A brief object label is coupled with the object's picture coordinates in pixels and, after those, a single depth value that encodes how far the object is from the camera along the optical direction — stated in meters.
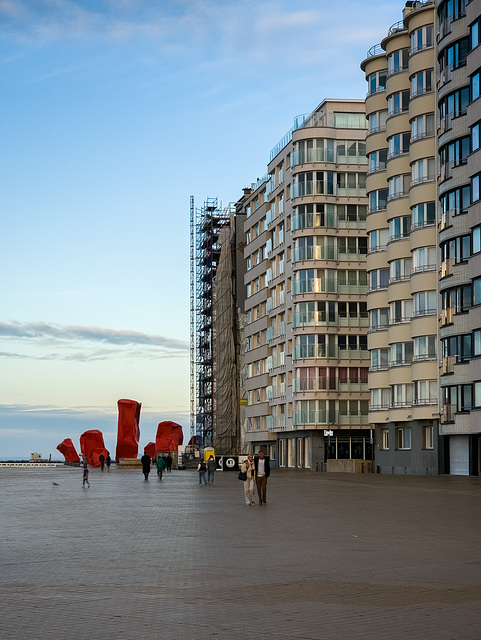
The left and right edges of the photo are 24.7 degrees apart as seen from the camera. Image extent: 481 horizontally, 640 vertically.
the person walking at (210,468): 53.22
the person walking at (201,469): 52.34
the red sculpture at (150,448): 135.90
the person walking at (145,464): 61.81
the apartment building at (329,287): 87.25
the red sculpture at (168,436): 121.25
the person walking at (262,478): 33.16
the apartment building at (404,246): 66.06
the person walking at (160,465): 63.50
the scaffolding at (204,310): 124.25
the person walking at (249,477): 33.03
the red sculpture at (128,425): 112.62
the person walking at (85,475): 49.90
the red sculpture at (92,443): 118.44
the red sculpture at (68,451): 137.25
